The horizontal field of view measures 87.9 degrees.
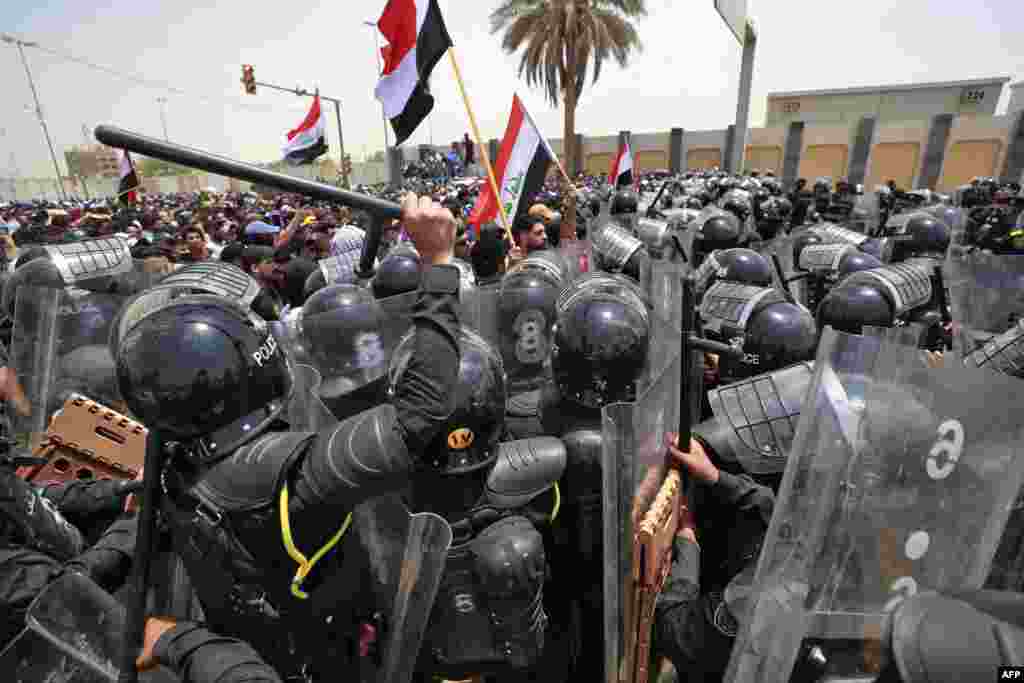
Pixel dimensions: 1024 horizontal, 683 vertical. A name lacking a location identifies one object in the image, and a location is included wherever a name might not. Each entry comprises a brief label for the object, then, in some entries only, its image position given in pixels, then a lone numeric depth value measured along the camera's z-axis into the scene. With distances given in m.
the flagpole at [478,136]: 2.97
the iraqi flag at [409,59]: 3.55
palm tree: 22.14
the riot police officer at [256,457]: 1.46
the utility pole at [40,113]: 19.94
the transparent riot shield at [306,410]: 2.12
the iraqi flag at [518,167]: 4.44
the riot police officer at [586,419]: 2.33
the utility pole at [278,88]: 15.39
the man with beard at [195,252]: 6.84
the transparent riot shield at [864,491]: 1.06
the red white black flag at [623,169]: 10.32
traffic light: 17.86
